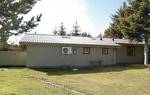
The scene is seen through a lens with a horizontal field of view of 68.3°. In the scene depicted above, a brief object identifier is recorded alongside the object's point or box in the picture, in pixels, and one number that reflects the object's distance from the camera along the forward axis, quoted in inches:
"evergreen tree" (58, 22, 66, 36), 1020.9
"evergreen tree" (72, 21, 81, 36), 1055.9
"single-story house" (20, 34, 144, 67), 415.7
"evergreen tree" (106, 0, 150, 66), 461.9
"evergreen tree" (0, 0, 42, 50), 193.1
